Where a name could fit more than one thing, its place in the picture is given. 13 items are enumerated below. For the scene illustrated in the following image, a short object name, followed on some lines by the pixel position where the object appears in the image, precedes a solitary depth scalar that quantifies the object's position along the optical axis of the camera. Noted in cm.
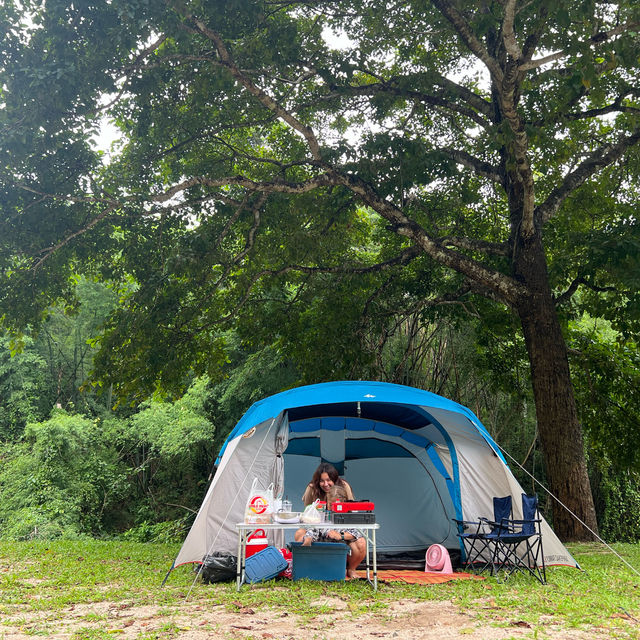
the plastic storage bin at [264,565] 467
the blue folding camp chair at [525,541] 482
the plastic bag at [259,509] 475
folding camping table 448
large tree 566
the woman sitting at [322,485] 541
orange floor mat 492
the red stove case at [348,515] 459
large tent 539
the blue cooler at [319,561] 474
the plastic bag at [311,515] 467
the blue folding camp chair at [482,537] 527
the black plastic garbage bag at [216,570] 485
